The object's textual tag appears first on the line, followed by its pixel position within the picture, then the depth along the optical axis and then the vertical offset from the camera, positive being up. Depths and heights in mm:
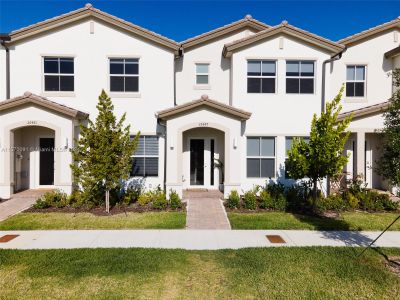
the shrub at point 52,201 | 11328 -1954
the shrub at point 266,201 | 11617 -1974
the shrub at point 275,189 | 12819 -1686
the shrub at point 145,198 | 11992 -1943
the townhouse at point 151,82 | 14062 +3107
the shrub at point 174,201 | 11500 -1944
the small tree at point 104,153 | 10758 -145
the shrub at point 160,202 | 11467 -1979
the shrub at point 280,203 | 11484 -2008
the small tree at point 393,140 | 6316 +213
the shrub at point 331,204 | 11523 -2037
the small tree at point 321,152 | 10609 -63
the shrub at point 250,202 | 11578 -1975
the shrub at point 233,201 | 11688 -1959
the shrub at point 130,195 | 12180 -1909
